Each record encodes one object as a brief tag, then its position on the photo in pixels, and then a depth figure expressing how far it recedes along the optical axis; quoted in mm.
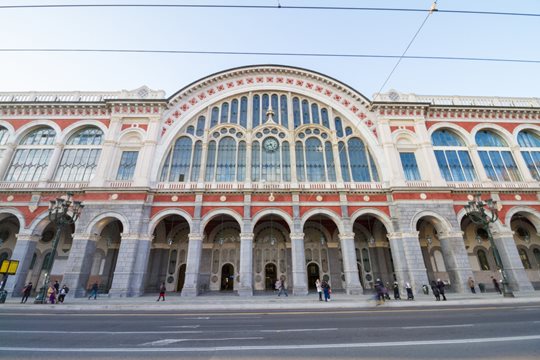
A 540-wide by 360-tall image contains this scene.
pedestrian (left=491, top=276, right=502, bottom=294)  19909
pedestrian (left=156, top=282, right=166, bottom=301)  16683
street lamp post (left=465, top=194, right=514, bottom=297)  16750
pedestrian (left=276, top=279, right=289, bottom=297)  19062
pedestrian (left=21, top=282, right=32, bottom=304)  16156
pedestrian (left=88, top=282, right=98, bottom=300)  17305
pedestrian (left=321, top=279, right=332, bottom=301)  16078
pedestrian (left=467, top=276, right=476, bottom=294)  18969
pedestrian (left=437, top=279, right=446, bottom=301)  15361
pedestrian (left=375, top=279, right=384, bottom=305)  14617
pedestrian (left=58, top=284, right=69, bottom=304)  16350
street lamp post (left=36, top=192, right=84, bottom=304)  16062
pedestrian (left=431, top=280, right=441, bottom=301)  15429
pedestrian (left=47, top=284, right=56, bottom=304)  15643
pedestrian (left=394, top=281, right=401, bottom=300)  17266
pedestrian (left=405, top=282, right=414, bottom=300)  17062
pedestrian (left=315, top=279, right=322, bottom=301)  16797
